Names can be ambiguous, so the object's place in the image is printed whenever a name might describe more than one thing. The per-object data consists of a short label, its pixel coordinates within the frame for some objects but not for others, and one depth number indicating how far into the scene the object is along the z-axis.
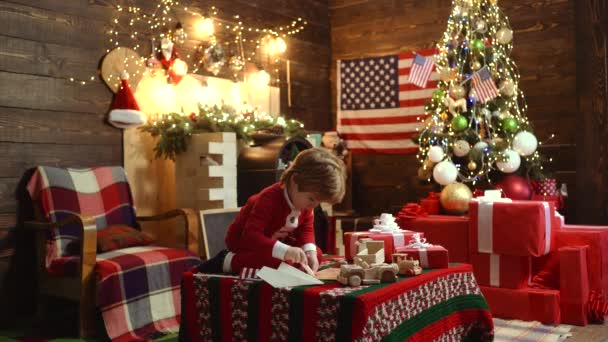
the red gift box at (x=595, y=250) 3.69
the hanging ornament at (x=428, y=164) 4.84
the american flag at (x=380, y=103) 6.05
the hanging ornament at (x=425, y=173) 4.93
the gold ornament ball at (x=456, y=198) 4.41
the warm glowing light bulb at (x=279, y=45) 5.92
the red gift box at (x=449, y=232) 4.04
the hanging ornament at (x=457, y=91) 4.75
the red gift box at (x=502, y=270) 3.74
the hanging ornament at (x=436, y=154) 4.67
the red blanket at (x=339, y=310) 1.99
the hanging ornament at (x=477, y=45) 4.75
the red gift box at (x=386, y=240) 2.81
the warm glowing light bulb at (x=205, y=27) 5.19
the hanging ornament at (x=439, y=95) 4.94
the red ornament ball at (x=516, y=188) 4.49
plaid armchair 3.33
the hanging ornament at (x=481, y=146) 4.61
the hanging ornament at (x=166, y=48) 4.67
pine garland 4.46
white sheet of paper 2.16
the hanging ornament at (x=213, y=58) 5.11
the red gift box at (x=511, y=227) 3.63
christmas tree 4.61
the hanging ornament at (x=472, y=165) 4.62
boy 2.36
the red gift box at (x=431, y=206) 4.58
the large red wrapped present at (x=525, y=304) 3.59
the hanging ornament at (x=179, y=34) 4.84
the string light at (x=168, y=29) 4.48
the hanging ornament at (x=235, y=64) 5.38
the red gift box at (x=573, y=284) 3.54
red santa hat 4.31
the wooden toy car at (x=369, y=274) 2.18
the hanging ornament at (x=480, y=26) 4.80
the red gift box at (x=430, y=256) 2.53
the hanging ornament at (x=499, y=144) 4.54
